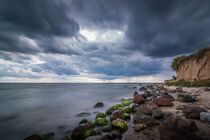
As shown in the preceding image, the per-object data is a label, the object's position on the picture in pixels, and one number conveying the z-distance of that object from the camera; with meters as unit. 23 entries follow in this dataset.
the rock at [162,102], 6.39
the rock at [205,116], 3.32
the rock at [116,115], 5.07
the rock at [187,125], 2.87
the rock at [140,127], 3.51
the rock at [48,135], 4.25
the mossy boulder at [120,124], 3.86
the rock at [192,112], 3.73
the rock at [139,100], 8.80
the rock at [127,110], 6.11
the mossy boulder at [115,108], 6.63
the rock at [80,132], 3.65
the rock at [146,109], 5.13
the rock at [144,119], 3.74
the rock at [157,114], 4.49
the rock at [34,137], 3.60
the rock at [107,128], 4.04
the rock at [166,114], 4.18
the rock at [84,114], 6.95
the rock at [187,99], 6.73
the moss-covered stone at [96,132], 3.82
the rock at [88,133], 3.67
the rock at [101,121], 4.72
